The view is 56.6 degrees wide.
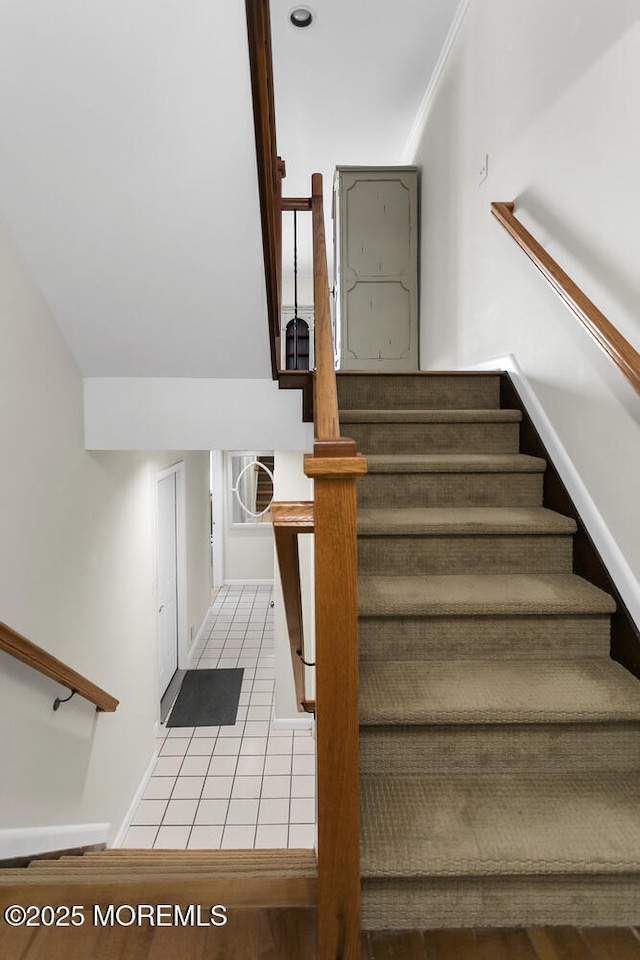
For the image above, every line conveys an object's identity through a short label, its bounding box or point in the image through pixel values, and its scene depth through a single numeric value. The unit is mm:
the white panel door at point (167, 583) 4789
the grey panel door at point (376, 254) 4641
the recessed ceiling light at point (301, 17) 3375
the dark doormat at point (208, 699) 4398
